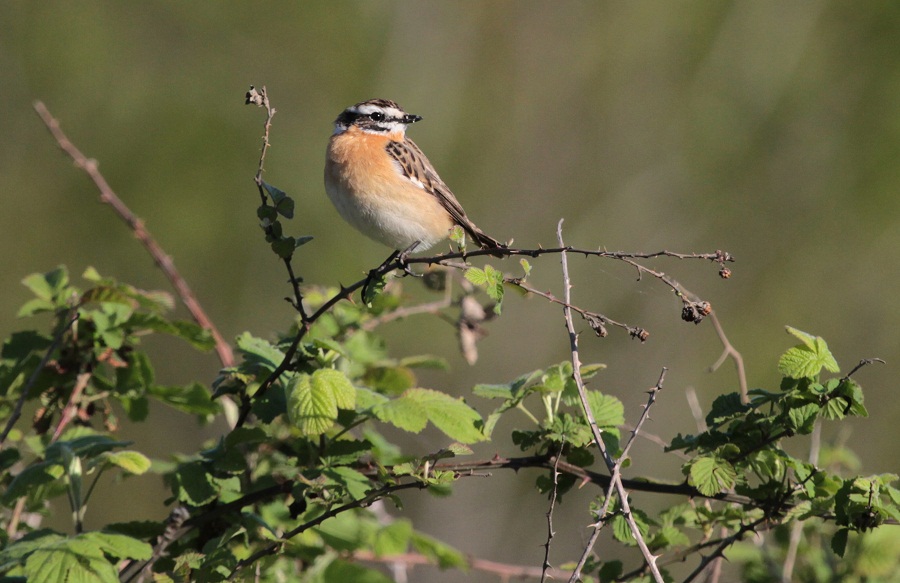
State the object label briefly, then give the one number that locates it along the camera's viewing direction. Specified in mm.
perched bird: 9156
